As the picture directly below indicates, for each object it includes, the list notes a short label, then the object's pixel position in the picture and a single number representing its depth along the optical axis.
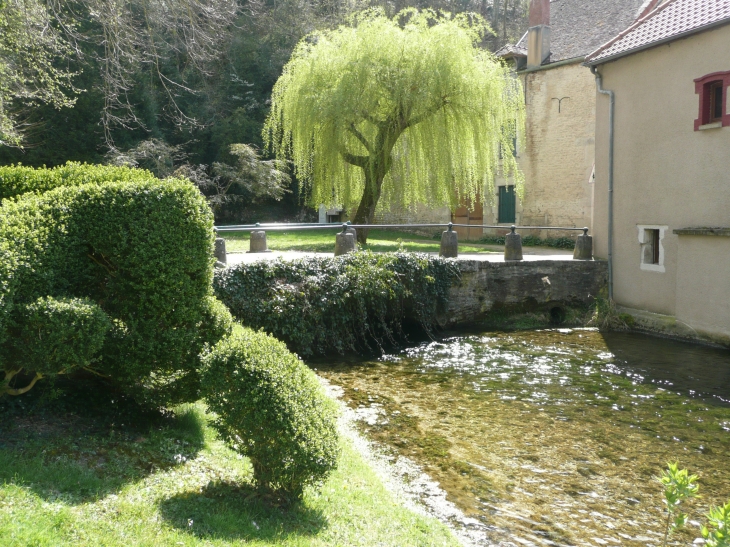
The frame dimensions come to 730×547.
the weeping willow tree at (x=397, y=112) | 14.81
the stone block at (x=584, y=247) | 14.16
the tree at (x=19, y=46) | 8.44
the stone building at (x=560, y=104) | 19.89
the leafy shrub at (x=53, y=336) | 4.52
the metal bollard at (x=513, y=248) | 13.59
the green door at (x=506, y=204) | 22.72
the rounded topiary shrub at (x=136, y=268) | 5.22
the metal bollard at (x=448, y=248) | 13.01
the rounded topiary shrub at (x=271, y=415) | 4.24
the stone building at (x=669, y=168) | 11.07
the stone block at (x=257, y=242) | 12.23
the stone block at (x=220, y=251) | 9.97
